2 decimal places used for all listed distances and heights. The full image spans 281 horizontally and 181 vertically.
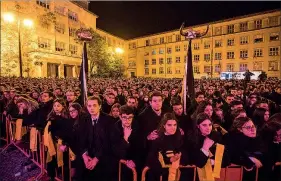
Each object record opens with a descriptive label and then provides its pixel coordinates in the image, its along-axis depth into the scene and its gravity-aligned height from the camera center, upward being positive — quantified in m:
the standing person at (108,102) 4.95 -0.51
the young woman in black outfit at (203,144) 2.30 -0.89
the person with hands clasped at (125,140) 2.67 -0.92
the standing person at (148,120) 3.07 -0.70
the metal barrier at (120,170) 2.38 -1.30
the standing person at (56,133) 3.06 -0.90
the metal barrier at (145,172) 2.35 -1.27
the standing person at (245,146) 2.44 -0.98
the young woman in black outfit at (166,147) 2.36 -0.94
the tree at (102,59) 27.99 +4.79
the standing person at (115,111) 3.93 -0.62
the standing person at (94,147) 2.77 -1.05
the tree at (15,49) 20.46 +5.06
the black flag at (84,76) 4.70 +0.30
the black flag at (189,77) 4.30 +0.22
